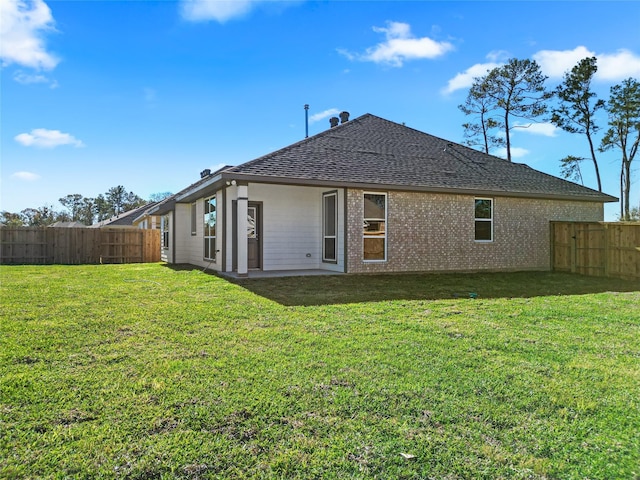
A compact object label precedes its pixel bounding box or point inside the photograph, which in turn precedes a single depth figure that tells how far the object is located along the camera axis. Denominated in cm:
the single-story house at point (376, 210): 1114
